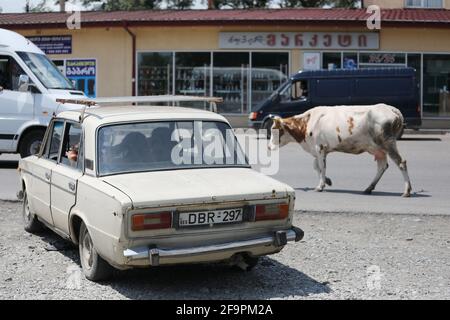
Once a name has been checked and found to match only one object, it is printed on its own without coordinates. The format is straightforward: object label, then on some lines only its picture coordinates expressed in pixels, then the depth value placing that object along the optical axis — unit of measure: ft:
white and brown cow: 39.04
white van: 47.47
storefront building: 96.43
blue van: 77.61
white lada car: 18.44
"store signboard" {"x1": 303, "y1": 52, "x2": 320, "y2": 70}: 96.99
